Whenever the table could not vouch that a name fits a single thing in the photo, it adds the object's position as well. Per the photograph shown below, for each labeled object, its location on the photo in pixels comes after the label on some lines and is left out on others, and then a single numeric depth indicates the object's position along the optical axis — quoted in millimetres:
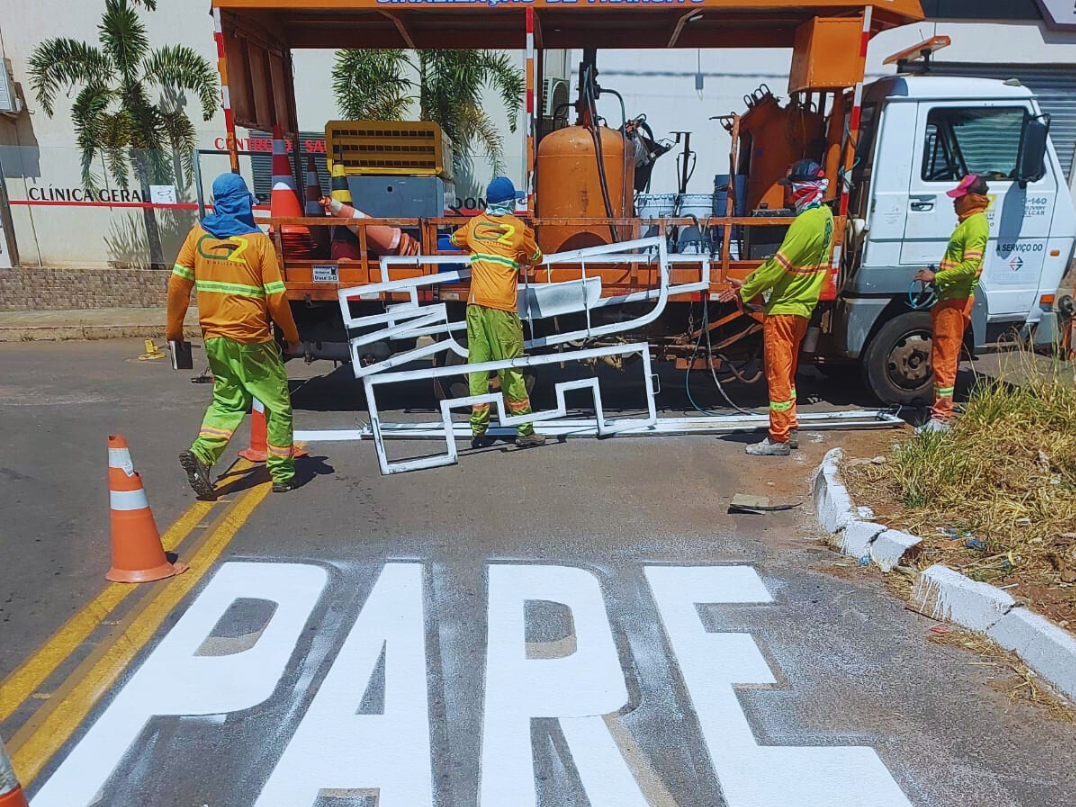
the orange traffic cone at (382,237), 6199
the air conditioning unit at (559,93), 8547
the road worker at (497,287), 5477
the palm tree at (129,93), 12062
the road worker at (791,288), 5246
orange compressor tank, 6125
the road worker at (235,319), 4539
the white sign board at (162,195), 12173
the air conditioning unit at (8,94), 12375
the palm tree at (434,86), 11797
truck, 5863
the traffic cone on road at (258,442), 5395
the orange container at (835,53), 5750
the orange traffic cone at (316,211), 6637
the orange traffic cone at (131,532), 3637
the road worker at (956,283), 5242
